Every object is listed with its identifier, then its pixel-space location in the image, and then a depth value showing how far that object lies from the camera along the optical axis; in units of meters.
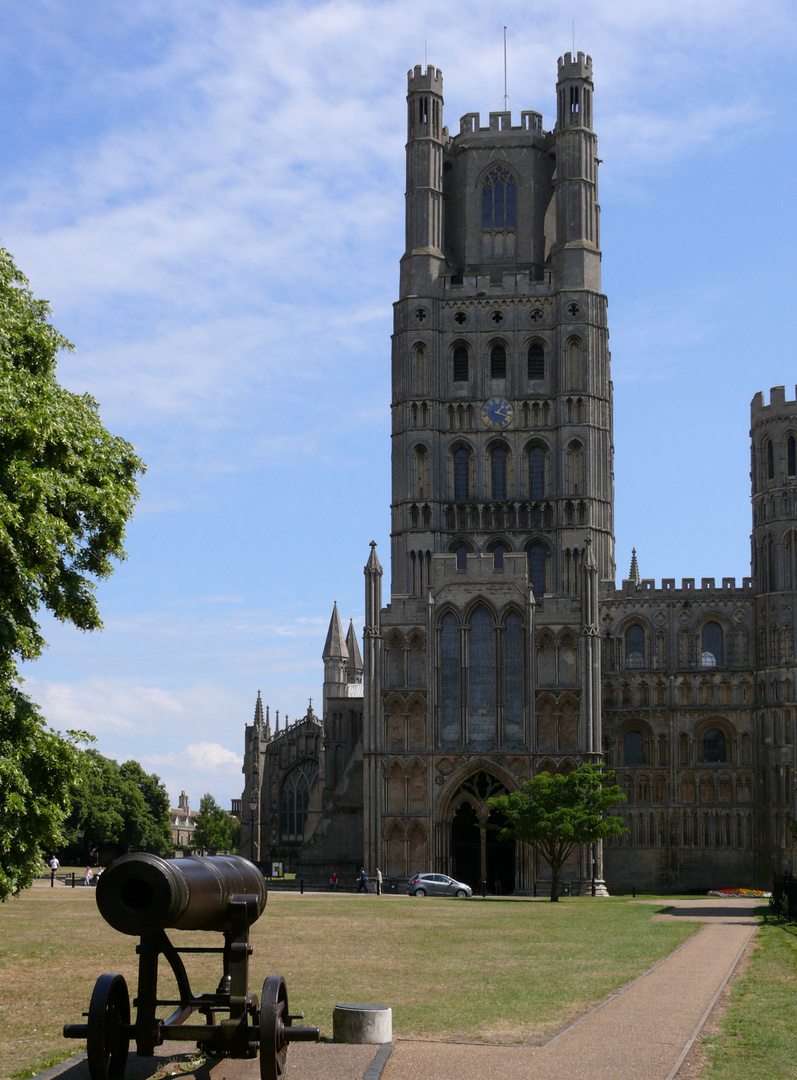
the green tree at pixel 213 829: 147.00
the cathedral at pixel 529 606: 70.25
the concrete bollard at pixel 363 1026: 16.44
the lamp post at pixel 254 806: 97.00
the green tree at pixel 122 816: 99.44
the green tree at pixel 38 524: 21.62
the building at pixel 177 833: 192.00
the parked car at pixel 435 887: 63.44
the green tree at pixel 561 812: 60.12
